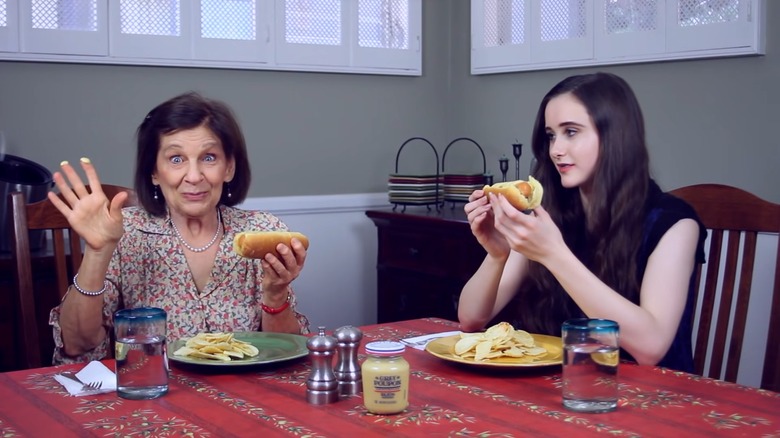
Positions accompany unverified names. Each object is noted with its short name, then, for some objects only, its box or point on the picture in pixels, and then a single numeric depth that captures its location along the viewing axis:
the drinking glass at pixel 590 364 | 1.33
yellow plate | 1.54
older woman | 2.00
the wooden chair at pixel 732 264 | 1.86
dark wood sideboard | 3.30
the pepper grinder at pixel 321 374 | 1.38
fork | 1.46
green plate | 1.57
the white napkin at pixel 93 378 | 1.46
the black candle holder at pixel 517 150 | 3.58
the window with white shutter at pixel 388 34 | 3.89
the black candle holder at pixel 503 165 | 3.58
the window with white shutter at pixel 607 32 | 2.97
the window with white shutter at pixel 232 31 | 3.48
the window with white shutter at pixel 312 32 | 3.67
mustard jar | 1.31
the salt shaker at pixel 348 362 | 1.44
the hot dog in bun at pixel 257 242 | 1.77
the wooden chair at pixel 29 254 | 1.98
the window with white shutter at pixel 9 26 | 3.07
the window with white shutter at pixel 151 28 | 3.29
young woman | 1.74
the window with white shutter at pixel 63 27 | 3.12
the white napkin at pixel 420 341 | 1.77
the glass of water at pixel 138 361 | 1.42
